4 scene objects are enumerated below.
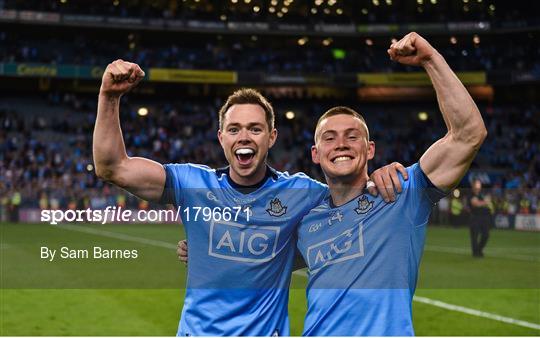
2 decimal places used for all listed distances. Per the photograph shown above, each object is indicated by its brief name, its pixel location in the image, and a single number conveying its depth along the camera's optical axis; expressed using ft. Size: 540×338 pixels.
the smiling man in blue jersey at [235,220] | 12.69
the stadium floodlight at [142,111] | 144.66
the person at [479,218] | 50.83
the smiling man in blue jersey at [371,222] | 11.66
